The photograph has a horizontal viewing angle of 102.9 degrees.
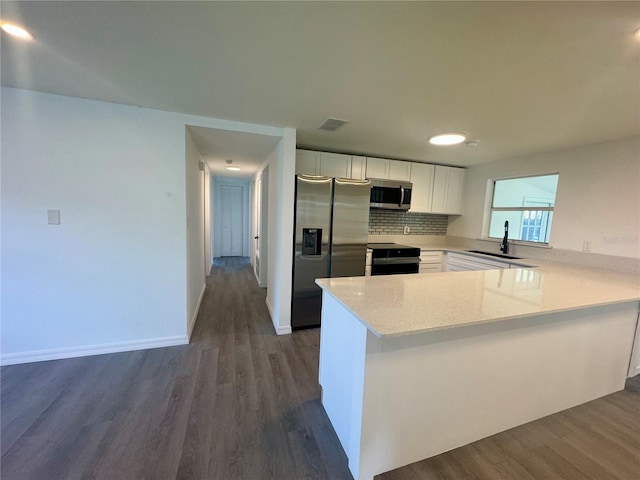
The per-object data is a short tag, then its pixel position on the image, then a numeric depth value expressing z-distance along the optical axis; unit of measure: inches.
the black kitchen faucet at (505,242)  142.9
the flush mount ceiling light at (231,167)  165.5
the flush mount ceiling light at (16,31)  51.7
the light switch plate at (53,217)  84.4
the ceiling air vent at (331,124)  95.5
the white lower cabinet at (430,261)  156.4
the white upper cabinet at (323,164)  131.4
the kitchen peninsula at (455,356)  49.1
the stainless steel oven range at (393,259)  137.8
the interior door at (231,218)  279.6
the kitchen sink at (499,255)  132.8
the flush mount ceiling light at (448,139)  93.1
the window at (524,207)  131.5
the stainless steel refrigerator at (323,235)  116.0
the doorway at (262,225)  170.1
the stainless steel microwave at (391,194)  145.7
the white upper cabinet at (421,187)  159.0
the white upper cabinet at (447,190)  165.8
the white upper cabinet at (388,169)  147.3
